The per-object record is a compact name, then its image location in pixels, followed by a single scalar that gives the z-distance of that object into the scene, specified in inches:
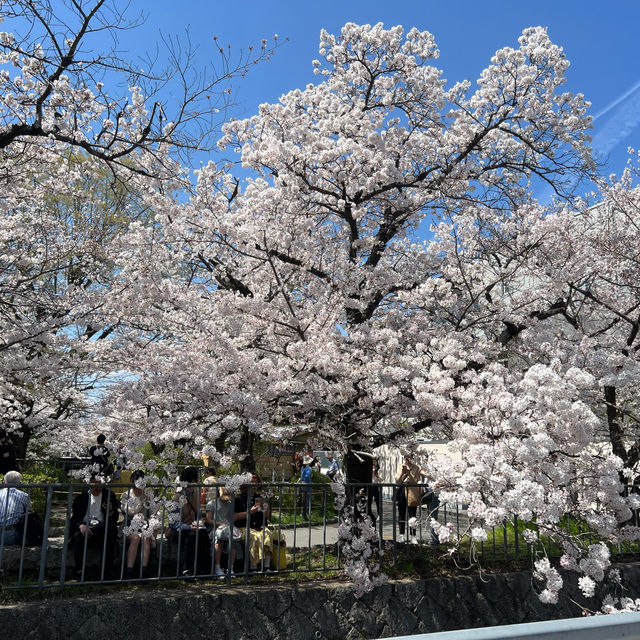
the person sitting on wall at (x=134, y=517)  234.5
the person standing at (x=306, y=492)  274.1
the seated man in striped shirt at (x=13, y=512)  235.8
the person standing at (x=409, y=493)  323.5
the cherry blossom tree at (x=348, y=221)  292.5
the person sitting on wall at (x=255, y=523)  263.9
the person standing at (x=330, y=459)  343.9
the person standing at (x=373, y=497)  285.8
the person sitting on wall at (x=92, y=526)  237.3
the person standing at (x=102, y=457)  276.3
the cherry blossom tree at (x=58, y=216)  252.2
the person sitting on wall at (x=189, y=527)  250.8
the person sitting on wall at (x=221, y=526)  252.7
